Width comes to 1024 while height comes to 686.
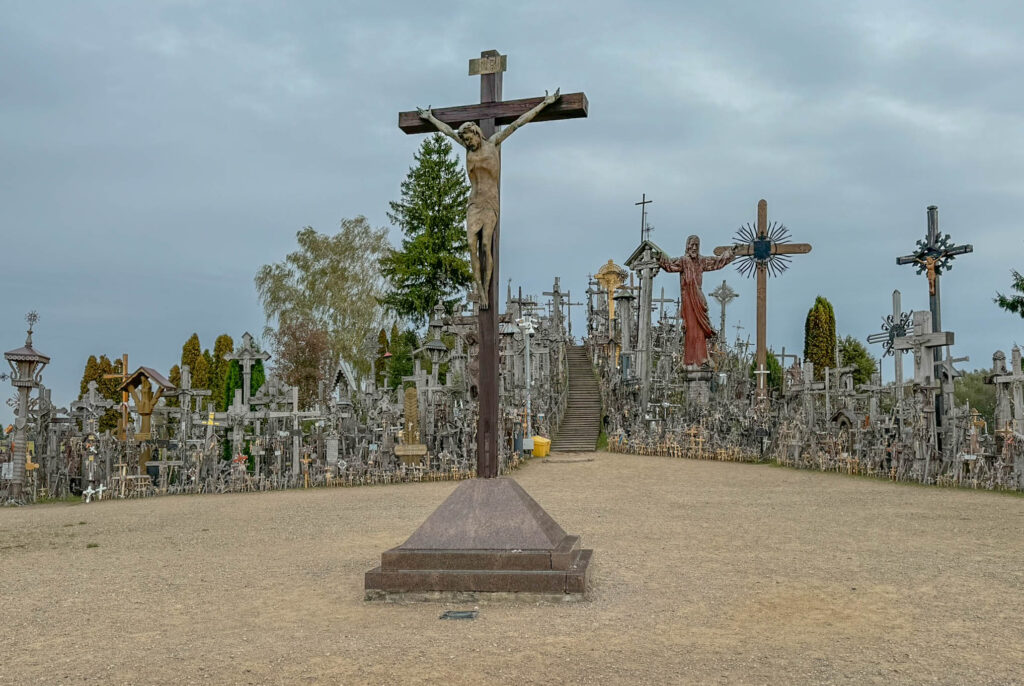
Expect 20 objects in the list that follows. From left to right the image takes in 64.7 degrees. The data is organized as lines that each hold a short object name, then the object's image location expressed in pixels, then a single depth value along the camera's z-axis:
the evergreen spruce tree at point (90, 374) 36.06
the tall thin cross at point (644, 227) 40.19
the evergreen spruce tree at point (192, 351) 37.69
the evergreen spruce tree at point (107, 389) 31.92
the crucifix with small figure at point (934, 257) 19.73
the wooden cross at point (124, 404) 19.53
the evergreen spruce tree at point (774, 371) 36.12
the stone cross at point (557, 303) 39.77
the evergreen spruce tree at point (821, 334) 37.19
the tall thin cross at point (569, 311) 42.96
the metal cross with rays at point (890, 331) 24.03
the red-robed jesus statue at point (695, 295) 25.47
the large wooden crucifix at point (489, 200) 7.62
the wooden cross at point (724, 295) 38.44
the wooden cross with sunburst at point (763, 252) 25.69
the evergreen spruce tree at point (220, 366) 34.59
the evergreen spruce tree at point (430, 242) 36.62
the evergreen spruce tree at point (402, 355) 35.09
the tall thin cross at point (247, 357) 20.38
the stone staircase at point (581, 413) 25.89
